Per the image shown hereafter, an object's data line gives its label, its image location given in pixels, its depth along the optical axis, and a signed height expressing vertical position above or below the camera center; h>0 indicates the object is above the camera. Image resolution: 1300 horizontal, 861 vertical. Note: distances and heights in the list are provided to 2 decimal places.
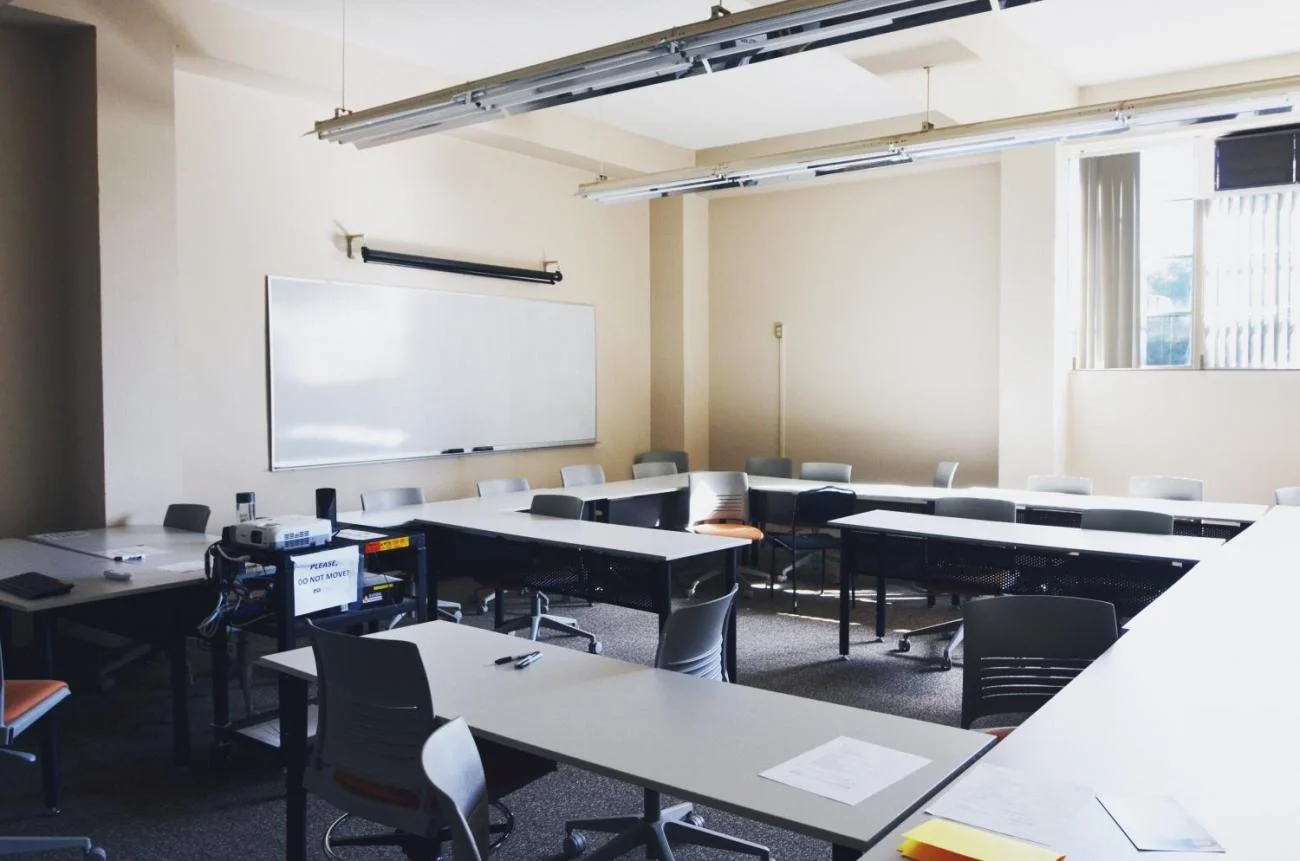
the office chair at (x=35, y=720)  2.93 -0.96
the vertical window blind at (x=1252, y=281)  6.91 +0.93
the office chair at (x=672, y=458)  8.69 -0.42
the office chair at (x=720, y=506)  6.87 -0.69
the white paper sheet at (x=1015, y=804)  1.70 -0.73
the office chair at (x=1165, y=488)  6.04 -0.50
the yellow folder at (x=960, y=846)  1.58 -0.72
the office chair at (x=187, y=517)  5.12 -0.55
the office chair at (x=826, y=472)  7.51 -0.49
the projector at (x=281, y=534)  3.71 -0.47
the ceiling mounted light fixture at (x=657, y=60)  3.47 +1.45
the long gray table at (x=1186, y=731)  1.73 -0.73
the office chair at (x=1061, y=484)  6.47 -0.50
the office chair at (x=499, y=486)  6.56 -0.51
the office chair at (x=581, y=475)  7.17 -0.48
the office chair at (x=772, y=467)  8.17 -0.48
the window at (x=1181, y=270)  6.97 +1.04
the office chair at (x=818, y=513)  6.78 -0.72
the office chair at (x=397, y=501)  5.75 -0.54
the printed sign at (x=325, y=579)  3.78 -0.66
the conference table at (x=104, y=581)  3.65 -0.66
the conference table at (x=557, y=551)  4.50 -0.71
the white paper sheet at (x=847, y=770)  1.97 -0.76
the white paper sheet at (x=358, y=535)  4.15 -0.53
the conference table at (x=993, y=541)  4.44 -0.64
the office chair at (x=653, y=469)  7.82 -0.48
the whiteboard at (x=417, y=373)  6.27 +0.29
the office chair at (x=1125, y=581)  4.41 -0.80
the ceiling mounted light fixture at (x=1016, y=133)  4.84 +1.51
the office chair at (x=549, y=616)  5.56 -1.16
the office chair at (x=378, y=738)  2.41 -0.84
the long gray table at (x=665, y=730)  1.92 -0.76
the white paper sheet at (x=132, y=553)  4.31 -0.63
